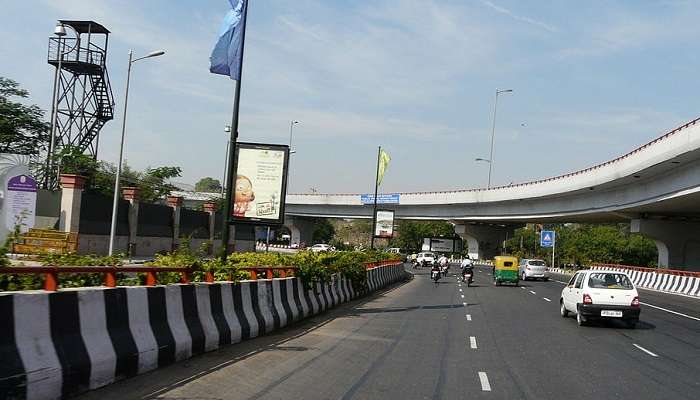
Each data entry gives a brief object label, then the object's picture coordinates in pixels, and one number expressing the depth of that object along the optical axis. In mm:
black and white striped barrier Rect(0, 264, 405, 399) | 6770
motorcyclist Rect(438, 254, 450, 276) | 44609
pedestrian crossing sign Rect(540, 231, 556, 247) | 77375
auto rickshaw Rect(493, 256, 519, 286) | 40562
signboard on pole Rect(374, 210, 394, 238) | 59438
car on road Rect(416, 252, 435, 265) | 76250
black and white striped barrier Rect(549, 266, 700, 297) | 37694
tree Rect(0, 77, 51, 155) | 50562
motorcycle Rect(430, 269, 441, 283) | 40481
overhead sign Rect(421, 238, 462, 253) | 105938
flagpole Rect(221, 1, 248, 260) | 17078
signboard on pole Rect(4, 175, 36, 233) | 14398
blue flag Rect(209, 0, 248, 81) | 18109
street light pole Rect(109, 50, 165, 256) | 33844
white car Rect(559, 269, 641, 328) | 17859
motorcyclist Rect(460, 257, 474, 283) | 39066
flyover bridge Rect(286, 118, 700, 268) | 35375
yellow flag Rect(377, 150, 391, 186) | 45438
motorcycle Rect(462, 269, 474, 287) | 38938
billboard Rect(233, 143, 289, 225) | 20141
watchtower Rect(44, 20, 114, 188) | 49469
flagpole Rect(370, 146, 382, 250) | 45250
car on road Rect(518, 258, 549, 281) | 49406
